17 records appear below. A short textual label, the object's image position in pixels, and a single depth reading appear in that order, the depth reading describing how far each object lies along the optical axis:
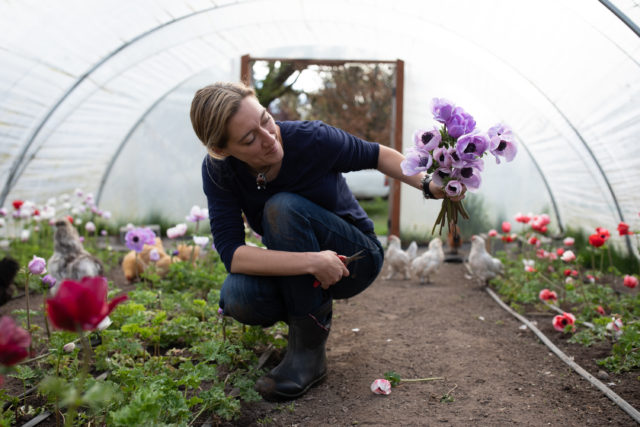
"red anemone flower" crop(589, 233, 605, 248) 3.15
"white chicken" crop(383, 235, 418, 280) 4.99
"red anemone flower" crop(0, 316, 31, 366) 0.89
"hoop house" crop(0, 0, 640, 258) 3.89
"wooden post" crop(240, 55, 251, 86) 6.46
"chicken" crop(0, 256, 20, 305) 3.55
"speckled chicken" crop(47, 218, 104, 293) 3.18
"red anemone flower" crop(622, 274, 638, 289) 3.12
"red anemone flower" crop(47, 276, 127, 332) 0.92
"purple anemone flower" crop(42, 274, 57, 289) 2.34
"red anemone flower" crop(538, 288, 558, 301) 3.29
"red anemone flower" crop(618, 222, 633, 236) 3.32
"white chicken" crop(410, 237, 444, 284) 4.75
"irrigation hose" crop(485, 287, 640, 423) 2.01
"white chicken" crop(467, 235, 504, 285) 4.50
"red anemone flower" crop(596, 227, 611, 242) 3.22
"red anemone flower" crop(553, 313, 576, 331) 2.85
